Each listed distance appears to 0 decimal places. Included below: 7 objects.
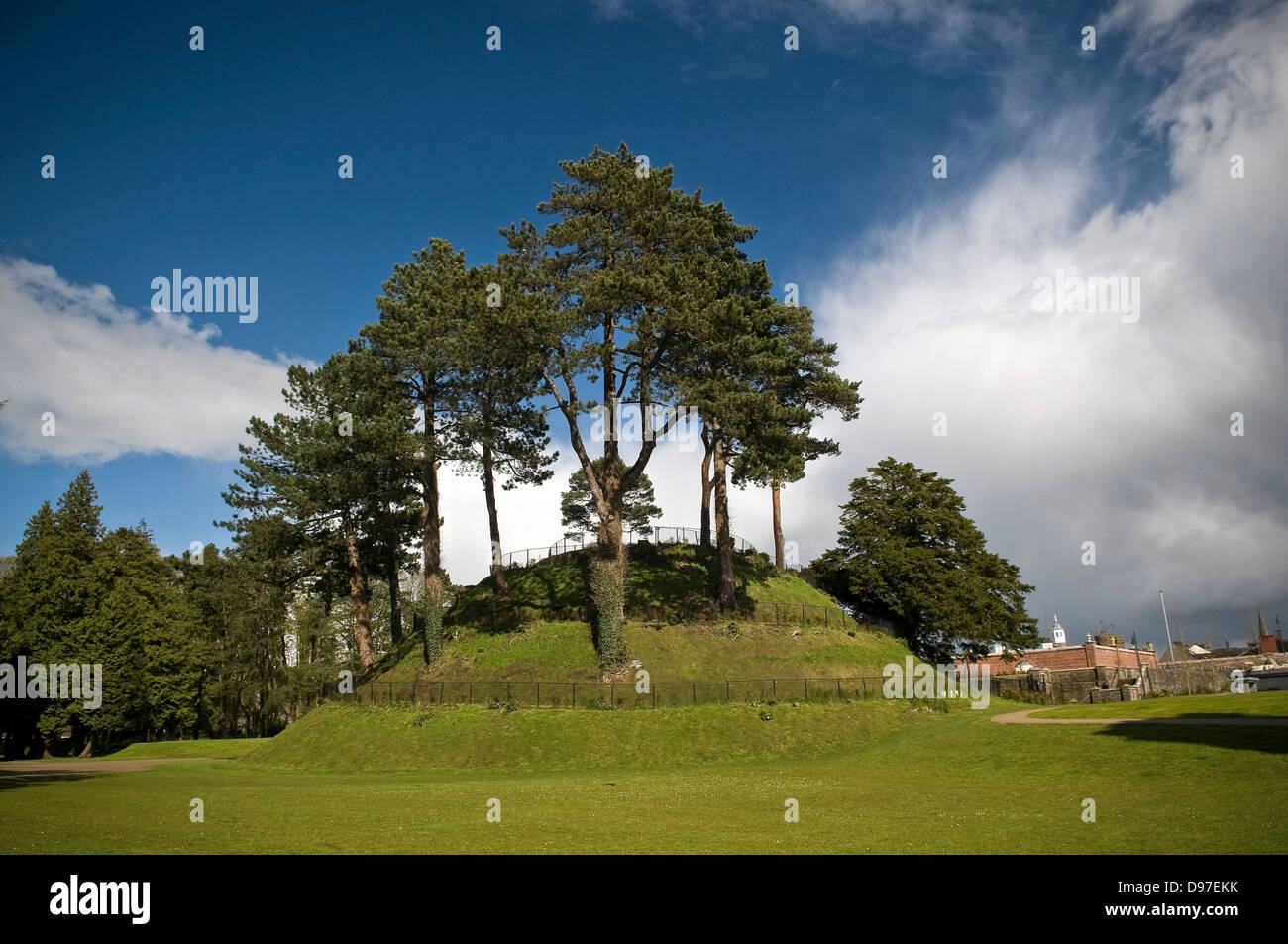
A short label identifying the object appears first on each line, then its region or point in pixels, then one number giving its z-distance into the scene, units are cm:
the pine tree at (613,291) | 4053
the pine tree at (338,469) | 4653
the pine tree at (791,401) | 4050
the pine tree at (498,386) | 4044
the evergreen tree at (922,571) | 5291
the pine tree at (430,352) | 4322
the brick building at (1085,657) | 8219
